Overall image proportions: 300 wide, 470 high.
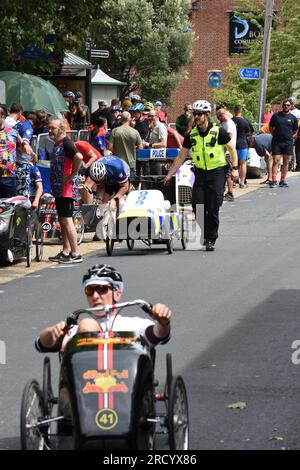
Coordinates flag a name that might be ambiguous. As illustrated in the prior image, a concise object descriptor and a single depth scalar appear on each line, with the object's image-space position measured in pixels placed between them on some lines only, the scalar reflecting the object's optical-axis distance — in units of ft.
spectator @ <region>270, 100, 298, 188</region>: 90.22
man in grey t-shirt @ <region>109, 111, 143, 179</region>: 70.59
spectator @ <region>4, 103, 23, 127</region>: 65.87
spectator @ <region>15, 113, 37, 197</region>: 58.39
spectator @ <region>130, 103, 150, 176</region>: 84.12
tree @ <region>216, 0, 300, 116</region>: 158.10
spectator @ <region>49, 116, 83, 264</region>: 53.52
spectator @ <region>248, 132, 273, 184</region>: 96.58
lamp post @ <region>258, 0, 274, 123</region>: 115.65
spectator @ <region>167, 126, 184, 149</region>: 79.61
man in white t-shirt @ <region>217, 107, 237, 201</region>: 81.56
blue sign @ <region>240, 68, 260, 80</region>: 112.98
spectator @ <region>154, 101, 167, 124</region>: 96.91
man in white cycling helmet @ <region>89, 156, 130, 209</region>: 57.72
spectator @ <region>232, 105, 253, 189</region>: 89.10
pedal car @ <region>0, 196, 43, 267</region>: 52.65
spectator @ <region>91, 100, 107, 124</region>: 91.76
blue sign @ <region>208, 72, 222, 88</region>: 114.32
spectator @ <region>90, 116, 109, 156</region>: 74.33
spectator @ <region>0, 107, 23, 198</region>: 54.80
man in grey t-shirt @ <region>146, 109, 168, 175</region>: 79.09
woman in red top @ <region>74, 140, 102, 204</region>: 62.80
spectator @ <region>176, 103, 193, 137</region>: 92.43
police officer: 56.34
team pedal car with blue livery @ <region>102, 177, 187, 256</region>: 55.01
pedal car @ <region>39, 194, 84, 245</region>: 61.00
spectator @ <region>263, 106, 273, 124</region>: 122.62
